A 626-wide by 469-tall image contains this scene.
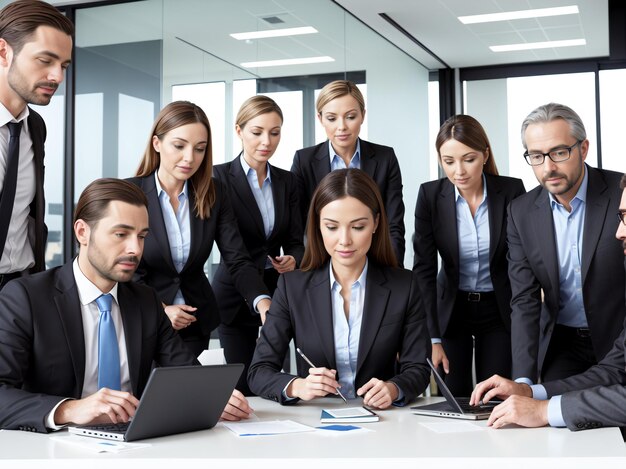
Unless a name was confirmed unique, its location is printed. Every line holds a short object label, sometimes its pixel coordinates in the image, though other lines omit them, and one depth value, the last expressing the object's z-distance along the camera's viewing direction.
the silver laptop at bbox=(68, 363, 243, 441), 2.04
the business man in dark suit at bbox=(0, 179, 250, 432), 2.48
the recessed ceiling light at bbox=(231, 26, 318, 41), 5.91
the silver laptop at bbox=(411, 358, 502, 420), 2.38
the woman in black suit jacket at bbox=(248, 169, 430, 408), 2.97
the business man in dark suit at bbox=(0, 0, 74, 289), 2.81
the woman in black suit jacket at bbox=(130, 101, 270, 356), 3.39
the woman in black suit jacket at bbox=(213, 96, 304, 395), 3.87
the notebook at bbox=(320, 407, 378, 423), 2.38
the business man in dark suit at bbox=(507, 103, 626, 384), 3.08
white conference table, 1.88
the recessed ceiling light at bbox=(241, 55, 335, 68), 5.80
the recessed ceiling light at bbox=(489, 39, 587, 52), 8.87
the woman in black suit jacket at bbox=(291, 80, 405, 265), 3.95
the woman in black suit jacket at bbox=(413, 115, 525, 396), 3.73
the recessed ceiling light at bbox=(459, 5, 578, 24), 7.55
